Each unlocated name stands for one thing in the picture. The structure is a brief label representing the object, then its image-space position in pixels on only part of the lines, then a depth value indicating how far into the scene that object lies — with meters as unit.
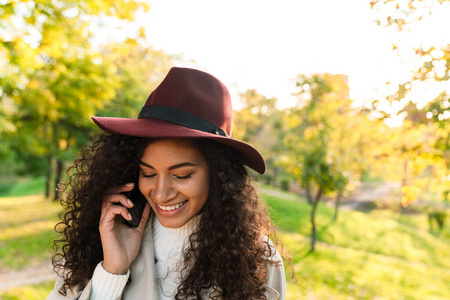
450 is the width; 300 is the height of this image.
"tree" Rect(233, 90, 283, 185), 25.84
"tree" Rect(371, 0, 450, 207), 2.68
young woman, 1.61
